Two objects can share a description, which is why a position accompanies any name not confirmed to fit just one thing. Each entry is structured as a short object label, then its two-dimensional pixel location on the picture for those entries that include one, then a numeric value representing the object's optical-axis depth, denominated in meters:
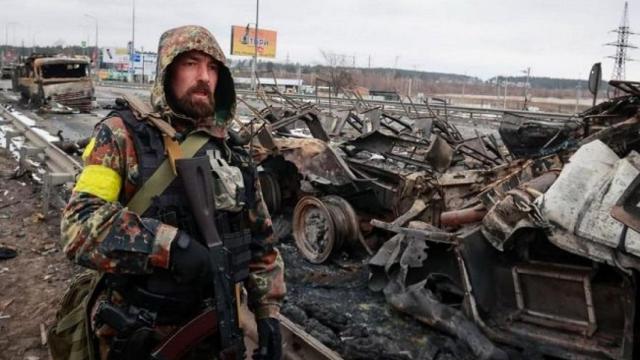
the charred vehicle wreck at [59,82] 23.42
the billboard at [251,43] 61.14
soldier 1.91
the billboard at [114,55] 90.88
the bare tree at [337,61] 47.95
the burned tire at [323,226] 5.98
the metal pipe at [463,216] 4.32
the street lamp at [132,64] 57.26
